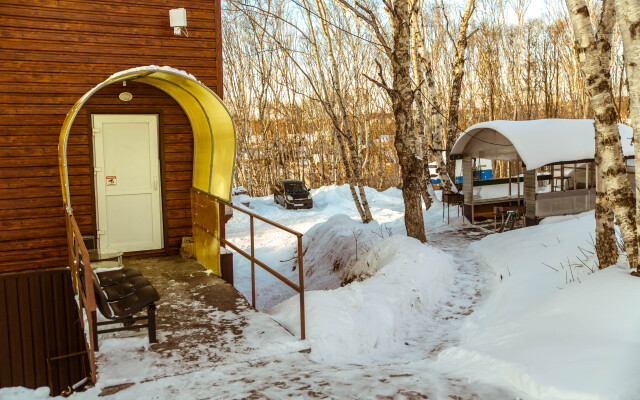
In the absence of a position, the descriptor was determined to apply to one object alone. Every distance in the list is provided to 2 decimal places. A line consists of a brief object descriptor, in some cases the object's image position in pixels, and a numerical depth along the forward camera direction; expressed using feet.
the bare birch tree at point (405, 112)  33.19
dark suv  74.54
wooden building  24.98
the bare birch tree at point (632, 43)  15.67
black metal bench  16.51
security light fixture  27.35
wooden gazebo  40.93
